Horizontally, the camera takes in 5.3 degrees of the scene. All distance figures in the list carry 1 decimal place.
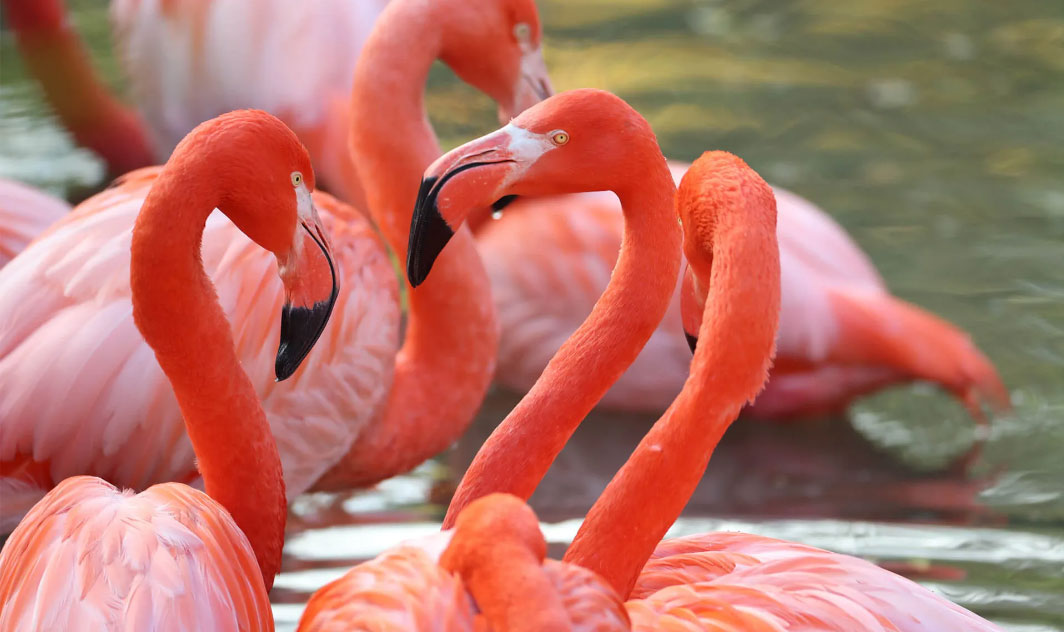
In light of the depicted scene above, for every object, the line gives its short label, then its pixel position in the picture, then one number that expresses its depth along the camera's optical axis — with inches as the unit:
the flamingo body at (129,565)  287.6
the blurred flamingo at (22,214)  308.4
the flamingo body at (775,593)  289.1
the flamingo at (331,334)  300.2
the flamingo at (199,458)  288.2
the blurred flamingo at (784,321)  316.9
